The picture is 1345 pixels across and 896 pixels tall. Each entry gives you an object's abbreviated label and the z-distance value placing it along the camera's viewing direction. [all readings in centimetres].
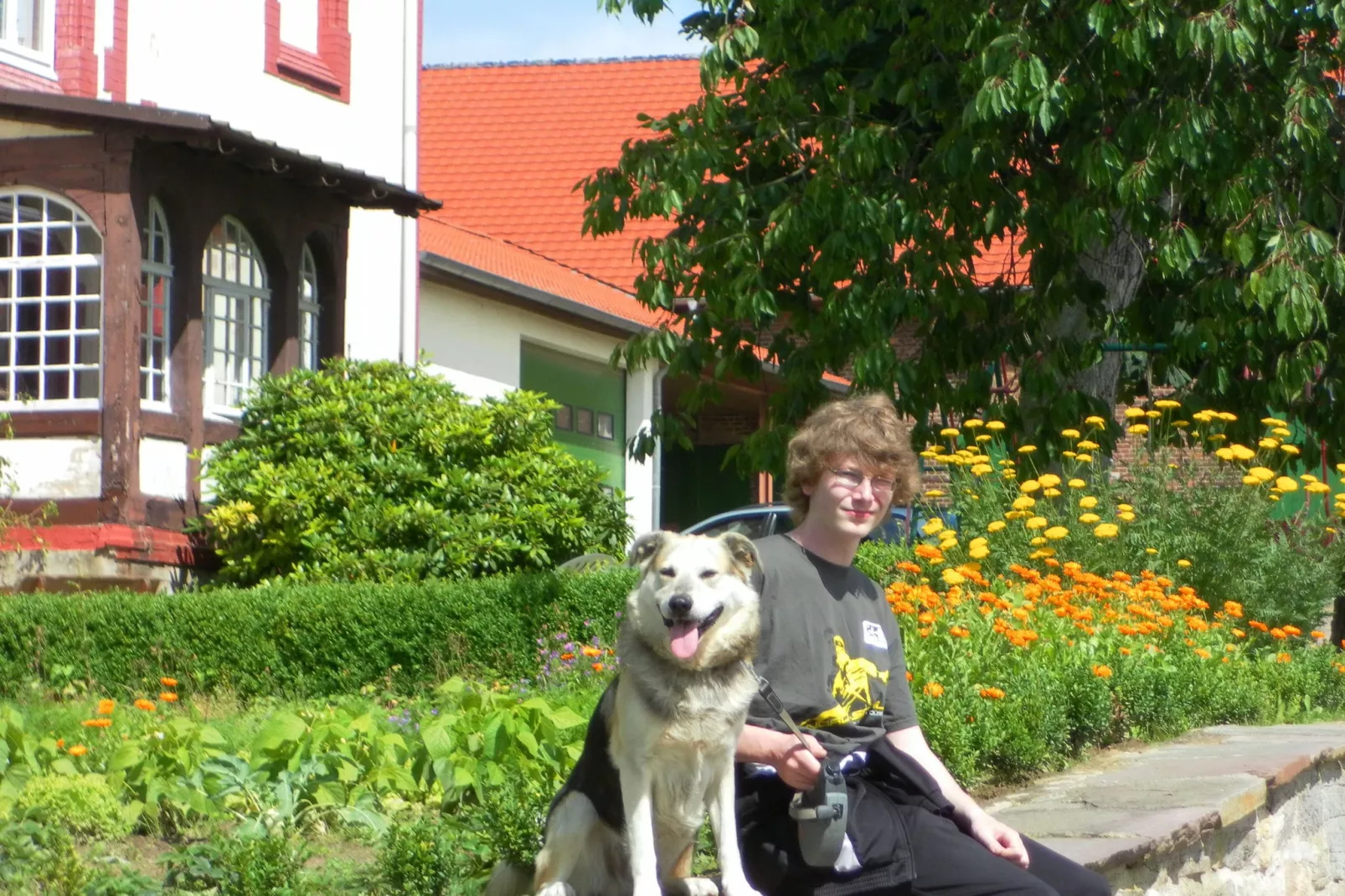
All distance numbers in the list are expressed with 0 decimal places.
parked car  2067
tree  1094
